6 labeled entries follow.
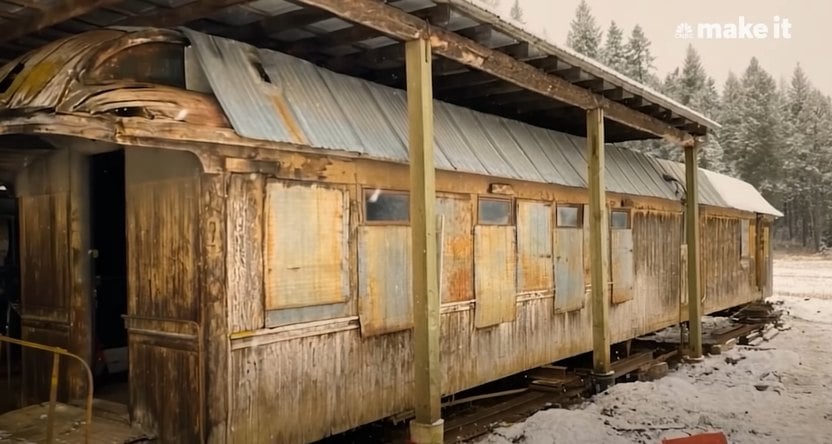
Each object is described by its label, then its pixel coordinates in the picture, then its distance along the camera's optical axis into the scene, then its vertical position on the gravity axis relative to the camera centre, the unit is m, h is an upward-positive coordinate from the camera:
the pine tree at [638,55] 43.75 +11.59
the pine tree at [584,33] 43.44 +13.45
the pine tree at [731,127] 46.88 +6.89
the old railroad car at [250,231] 5.18 -0.02
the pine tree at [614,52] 43.06 +11.52
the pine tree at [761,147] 45.69 +5.12
